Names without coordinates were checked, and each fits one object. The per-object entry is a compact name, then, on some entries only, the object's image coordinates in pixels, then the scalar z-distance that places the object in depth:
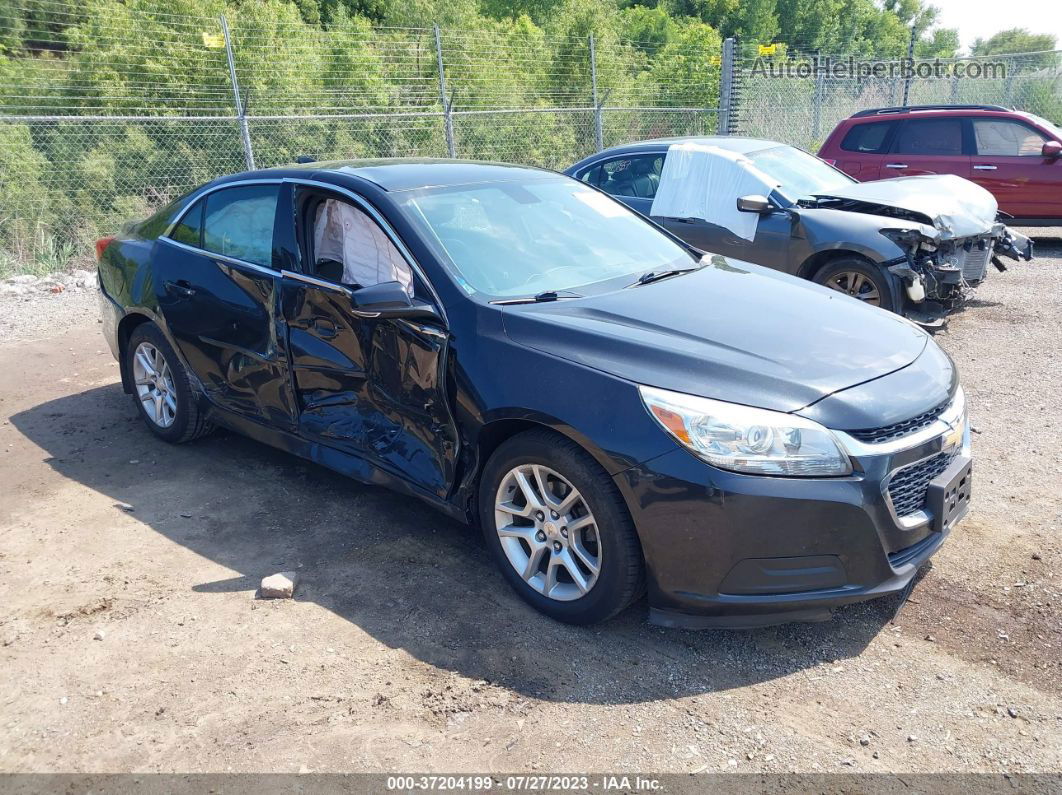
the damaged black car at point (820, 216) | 6.88
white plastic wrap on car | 7.42
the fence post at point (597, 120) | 14.54
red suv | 10.70
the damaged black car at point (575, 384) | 2.91
